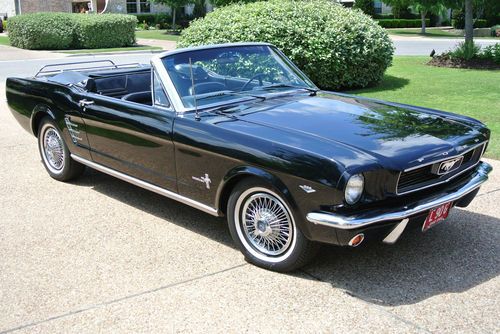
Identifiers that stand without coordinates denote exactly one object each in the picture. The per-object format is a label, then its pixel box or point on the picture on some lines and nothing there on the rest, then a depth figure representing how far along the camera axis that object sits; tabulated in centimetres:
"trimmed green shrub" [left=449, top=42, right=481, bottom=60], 1706
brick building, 4500
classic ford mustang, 374
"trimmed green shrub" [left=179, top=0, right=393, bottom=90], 1173
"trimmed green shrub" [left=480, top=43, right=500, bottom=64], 1666
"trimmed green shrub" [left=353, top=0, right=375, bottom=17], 4500
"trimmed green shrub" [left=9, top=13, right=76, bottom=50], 2642
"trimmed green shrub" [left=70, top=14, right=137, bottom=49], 2723
